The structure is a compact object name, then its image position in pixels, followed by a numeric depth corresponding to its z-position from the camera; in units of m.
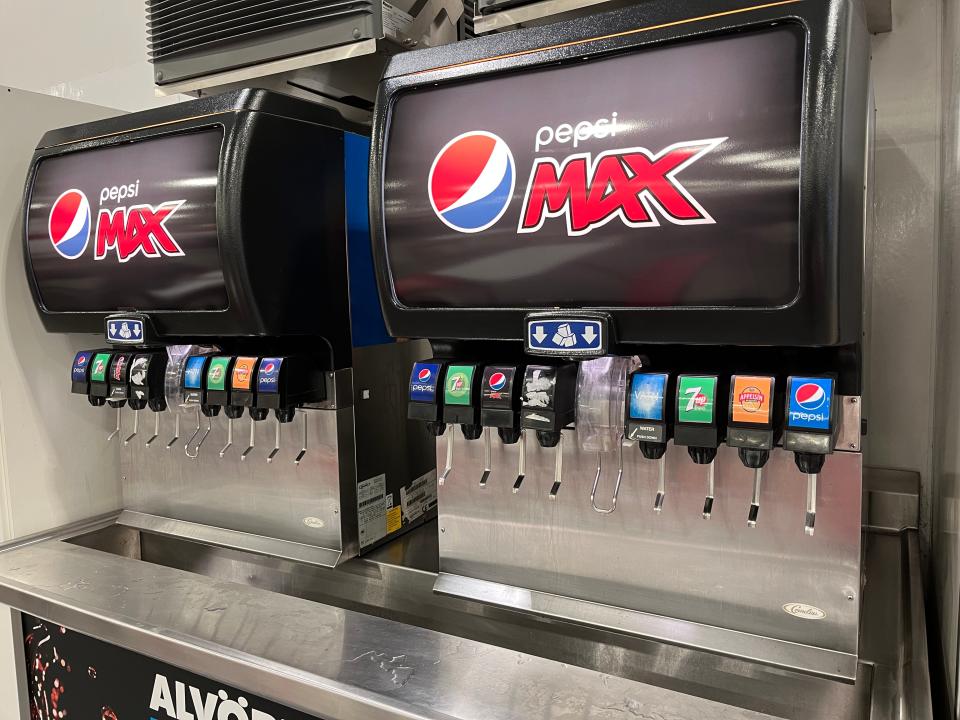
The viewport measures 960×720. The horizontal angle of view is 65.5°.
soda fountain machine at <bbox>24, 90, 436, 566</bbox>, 1.36
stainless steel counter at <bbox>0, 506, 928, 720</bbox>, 1.01
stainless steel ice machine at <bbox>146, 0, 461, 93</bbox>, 1.43
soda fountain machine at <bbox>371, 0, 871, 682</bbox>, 0.91
